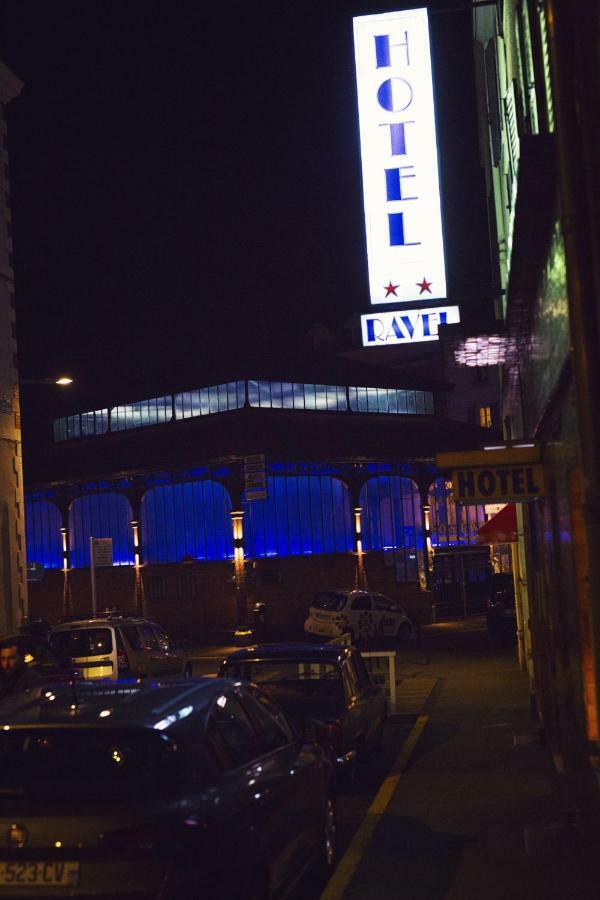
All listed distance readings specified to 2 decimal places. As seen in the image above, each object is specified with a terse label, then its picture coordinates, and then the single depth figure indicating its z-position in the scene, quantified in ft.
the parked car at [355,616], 112.27
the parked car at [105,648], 63.98
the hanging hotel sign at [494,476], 33.78
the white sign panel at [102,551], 100.27
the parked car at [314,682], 38.55
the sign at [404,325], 48.60
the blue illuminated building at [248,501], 134.92
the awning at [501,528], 65.31
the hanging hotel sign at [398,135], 50.83
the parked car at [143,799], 17.56
